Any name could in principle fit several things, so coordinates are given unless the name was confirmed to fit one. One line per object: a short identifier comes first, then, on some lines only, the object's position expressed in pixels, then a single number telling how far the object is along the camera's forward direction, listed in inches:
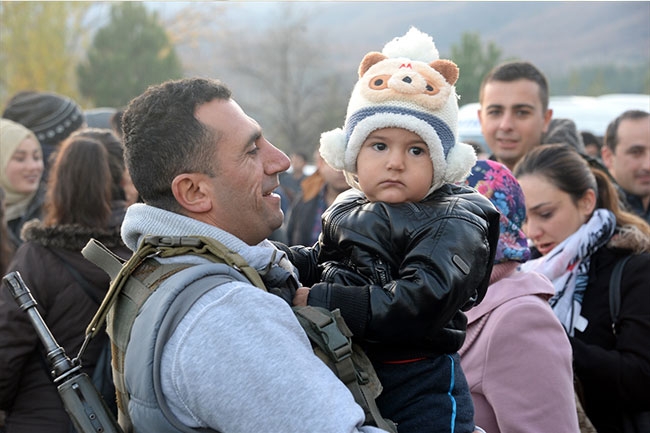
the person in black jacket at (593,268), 125.4
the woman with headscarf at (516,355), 101.0
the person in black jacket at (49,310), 133.6
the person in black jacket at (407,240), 81.1
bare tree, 1619.1
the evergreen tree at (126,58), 1105.4
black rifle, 75.4
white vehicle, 408.8
